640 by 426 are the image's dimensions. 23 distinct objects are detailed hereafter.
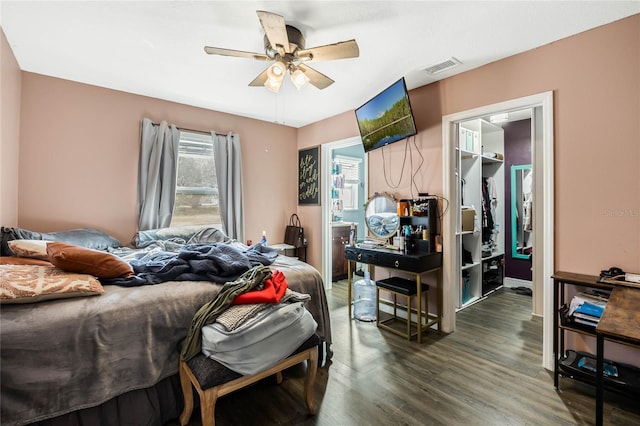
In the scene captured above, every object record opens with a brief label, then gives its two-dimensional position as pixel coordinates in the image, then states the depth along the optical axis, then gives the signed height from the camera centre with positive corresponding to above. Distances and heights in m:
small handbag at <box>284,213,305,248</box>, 4.41 -0.32
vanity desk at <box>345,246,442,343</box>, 2.63 -0.49
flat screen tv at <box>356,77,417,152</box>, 2.71 +0.99
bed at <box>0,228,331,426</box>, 1.28 -0.70
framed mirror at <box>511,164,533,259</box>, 4.20 +0.02
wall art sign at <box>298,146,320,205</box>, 4.33 +0.58
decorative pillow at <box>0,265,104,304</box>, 1.35 -0.36
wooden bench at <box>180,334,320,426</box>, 1.38 -0.86
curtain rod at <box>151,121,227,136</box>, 3.44 +1.07
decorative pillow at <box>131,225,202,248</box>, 3.09 -0.25
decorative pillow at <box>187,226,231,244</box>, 3.23 -0.27
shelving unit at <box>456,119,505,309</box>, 3.53 +0.03
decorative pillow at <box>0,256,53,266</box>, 1.78 -0.31
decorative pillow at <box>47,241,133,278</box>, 1.62 -0.29
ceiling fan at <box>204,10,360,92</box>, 1.78 +1.11
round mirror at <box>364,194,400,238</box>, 3.24 -0.04
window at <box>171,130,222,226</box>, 3.70 +0.39
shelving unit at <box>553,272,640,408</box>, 1.73 -1.00
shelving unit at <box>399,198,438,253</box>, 2.85 -0.12
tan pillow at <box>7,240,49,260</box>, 1.93 -0.24
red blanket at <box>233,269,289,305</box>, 1.61 -0.47
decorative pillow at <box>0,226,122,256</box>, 2.14 -0.22
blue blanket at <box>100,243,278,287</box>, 1.86 -0.38
